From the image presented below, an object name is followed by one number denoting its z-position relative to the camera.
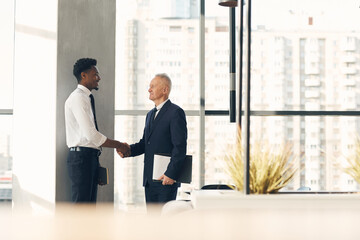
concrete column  4.94
